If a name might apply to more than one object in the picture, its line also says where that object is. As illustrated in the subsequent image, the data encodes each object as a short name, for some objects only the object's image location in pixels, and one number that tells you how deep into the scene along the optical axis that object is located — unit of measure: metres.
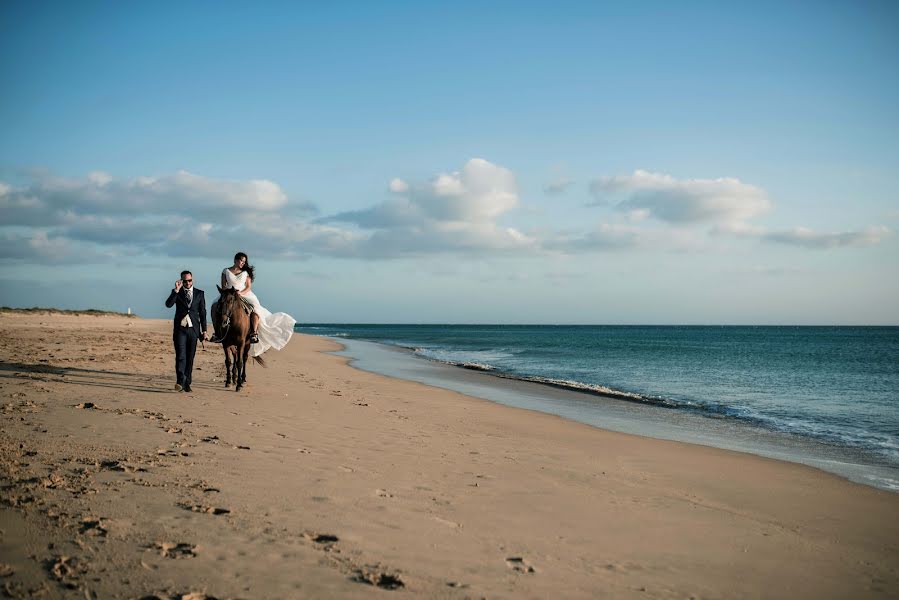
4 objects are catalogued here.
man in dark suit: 11.05
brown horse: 11.51
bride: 11.89
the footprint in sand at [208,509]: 4.45
